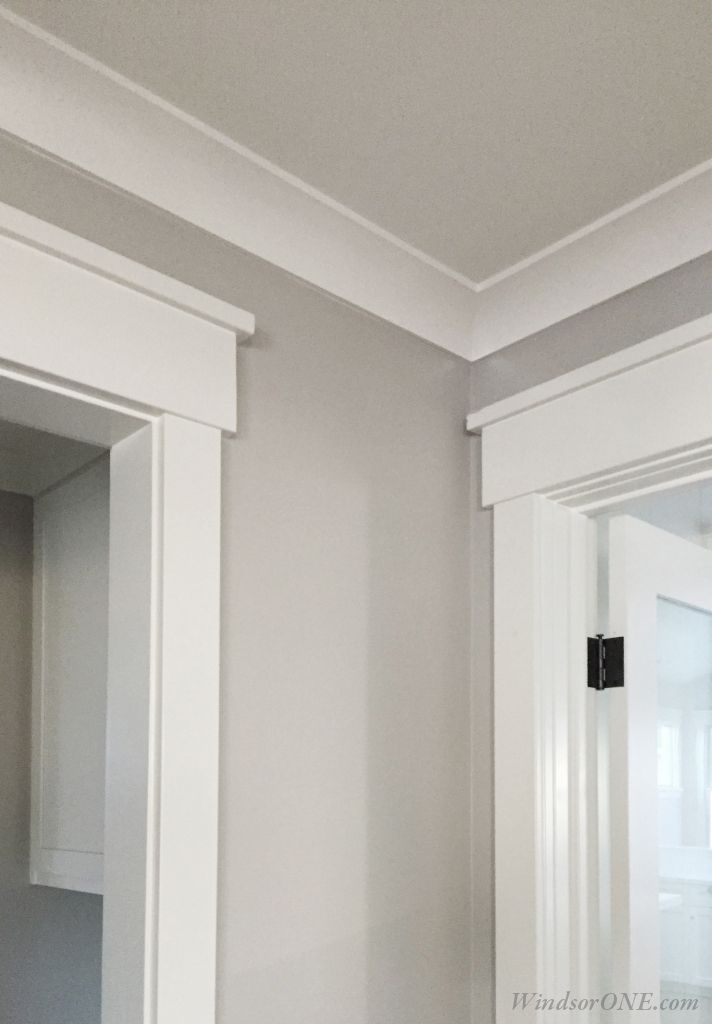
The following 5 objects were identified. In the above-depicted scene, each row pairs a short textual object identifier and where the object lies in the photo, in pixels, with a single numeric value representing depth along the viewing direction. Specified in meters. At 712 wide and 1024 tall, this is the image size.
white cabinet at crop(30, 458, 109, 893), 1.73
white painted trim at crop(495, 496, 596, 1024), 1.48
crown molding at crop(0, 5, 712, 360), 1.15
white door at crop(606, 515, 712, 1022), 1.52
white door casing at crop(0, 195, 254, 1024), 1.14
